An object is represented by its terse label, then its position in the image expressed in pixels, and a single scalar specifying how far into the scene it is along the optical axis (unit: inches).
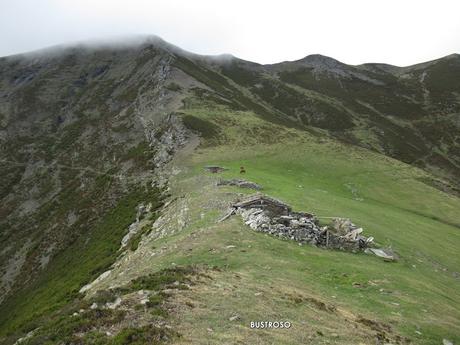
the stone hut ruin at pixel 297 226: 1322.6
